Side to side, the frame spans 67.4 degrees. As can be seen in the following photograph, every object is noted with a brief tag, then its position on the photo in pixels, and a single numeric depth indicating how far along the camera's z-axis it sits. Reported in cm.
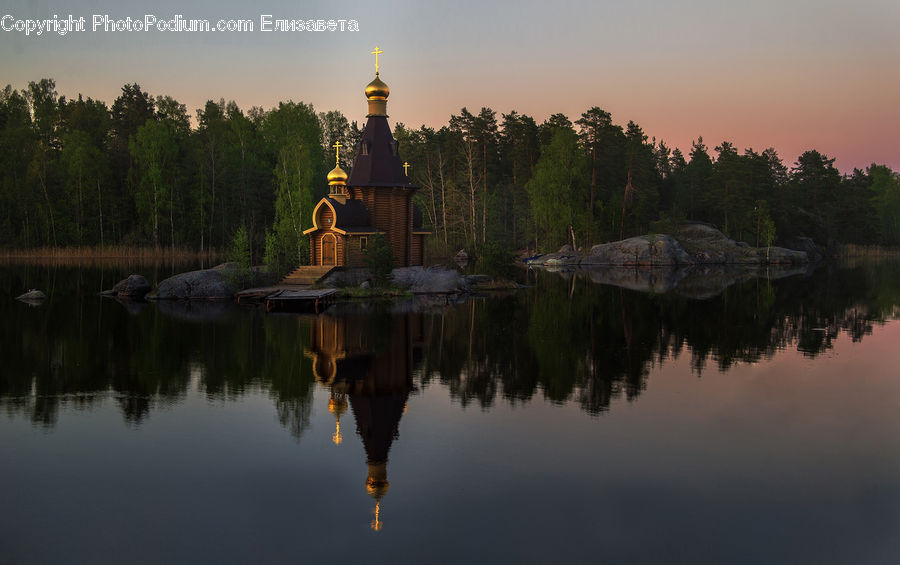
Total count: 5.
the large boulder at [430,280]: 4028
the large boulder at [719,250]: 8544
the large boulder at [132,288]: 3825
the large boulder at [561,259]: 7981
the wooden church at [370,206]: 4259
